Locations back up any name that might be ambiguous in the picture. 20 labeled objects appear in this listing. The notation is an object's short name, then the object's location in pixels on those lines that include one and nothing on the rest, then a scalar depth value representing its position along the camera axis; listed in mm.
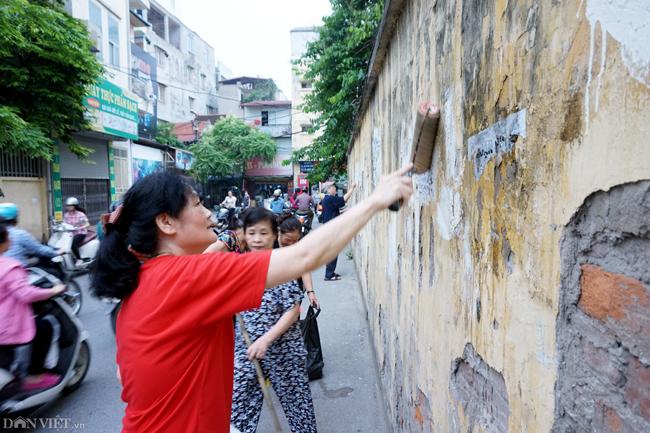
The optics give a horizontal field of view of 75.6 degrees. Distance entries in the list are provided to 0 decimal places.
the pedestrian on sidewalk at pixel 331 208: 7621
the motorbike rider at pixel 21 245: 4102
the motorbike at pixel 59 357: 2965
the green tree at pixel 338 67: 8609
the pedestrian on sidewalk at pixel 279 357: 2459
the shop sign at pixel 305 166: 26394
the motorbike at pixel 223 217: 12219
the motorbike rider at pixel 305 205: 11727
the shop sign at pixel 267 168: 29562
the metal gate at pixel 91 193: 12188
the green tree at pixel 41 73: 7938
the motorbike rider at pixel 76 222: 7379
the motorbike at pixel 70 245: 7168
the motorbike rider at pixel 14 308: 2836
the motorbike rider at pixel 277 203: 11711
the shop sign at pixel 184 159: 21359
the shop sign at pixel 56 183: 11336
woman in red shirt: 1230
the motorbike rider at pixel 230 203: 13584
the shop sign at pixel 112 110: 11828
